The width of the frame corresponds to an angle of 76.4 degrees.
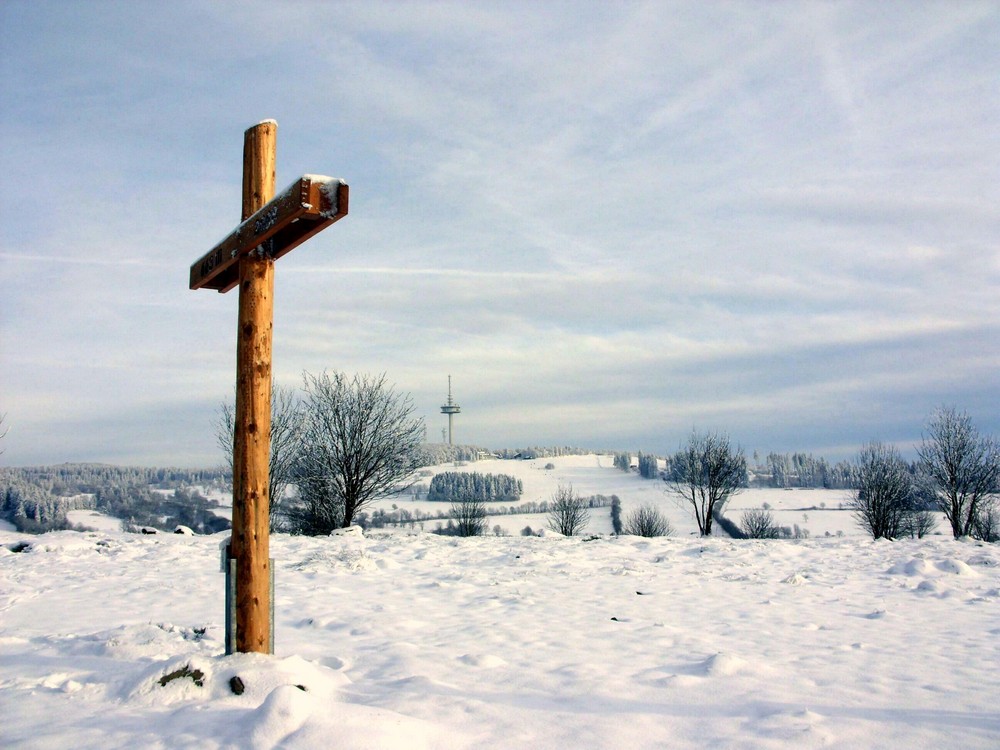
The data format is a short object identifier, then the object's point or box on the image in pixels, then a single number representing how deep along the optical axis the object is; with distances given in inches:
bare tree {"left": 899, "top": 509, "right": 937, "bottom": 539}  1474.4
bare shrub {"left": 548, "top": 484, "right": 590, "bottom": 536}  1504.9
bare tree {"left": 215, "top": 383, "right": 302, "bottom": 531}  982.4
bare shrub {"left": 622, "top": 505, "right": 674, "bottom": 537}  1385.5
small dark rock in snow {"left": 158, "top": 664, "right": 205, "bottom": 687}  170.7
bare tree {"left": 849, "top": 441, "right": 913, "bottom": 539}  1214.3
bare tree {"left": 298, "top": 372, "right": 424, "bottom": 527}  860.0
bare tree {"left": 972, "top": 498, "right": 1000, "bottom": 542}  1187.1
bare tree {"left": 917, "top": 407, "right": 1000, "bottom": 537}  1059.3
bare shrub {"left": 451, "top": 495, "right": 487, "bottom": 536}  1201.4
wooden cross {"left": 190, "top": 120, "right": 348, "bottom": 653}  181.8
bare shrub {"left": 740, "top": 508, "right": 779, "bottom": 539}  1845.8
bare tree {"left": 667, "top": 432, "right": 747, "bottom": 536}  1074.1
